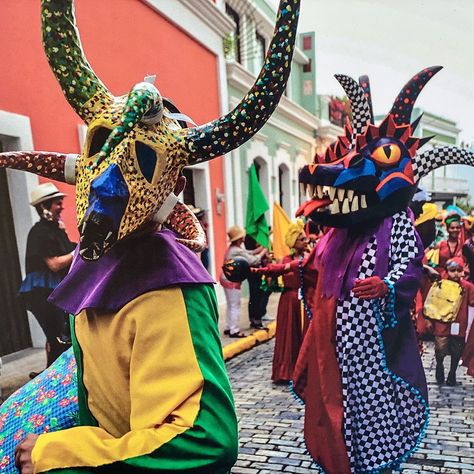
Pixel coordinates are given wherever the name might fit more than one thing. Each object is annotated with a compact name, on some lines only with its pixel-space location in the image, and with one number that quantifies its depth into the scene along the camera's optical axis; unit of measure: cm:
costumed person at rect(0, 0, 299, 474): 96
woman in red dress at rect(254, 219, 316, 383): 513
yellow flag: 693
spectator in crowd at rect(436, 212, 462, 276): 603
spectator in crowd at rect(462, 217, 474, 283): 522
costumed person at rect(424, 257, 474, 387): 497
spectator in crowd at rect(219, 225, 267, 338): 693
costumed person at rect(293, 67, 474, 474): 268
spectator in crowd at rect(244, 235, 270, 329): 752
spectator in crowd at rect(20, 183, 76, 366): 419
